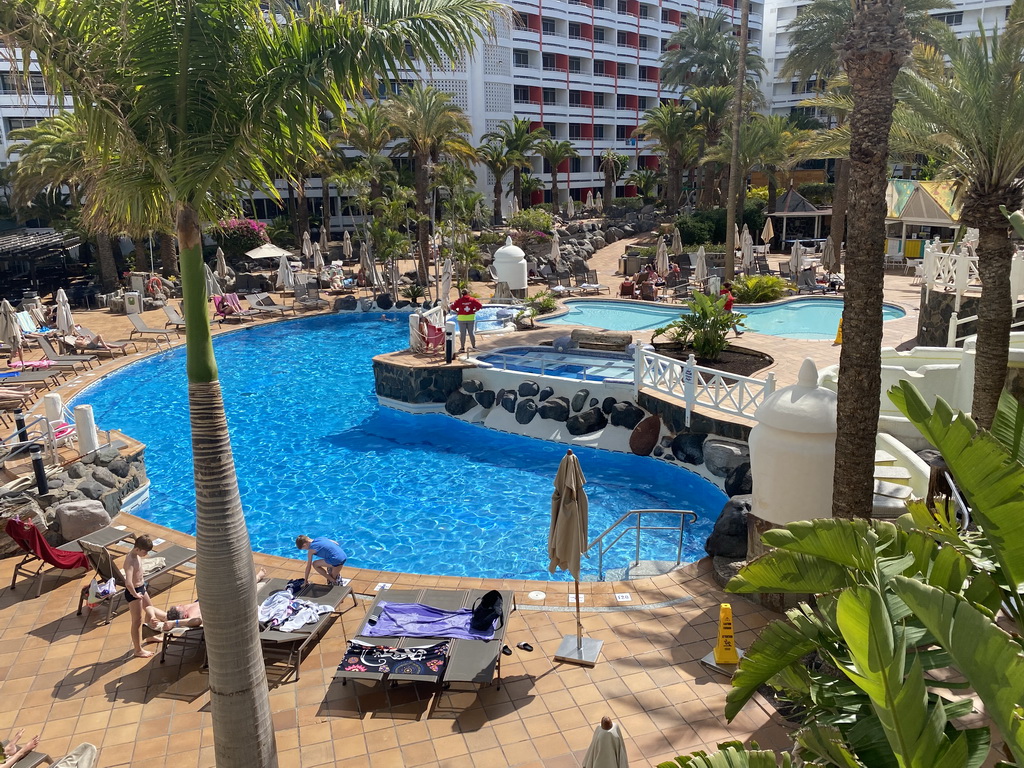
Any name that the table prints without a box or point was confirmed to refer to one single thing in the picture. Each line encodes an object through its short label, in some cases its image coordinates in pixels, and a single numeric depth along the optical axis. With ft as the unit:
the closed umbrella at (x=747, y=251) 99.19
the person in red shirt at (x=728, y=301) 59.19
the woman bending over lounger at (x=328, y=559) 28.60
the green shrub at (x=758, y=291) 83.30
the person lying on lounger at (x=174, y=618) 25.48
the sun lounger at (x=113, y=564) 28.63
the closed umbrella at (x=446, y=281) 65.26
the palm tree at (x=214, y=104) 15.90
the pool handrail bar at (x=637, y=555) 32.05
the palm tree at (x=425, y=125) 113.50
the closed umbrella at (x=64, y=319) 68.90
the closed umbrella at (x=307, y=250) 114.83
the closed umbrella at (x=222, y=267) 102.63
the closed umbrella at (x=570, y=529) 24.72
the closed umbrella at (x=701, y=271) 89.41
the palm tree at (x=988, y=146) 30.63
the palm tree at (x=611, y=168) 187.01
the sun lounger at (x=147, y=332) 74.64
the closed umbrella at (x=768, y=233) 112.93
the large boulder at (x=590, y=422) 52.13
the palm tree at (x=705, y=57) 168.76
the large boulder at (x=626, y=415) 50.70
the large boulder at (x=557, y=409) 53.36
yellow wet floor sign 24.11
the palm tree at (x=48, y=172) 93.71
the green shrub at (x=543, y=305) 82.38
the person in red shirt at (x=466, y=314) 61.26
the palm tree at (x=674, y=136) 147.13
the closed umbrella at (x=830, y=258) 95.09
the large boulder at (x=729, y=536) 30.86
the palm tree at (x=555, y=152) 170.06
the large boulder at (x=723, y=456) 43.75
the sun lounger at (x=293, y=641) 24.79
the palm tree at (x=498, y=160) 156.15
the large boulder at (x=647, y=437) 49.14
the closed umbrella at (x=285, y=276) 97.86
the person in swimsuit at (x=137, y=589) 25.44
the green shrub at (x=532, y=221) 121.29
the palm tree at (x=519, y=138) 158.32
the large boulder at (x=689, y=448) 46.21
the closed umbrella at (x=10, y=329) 63.72
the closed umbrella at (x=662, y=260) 94.68
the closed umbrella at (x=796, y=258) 93.84
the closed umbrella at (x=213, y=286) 84.58
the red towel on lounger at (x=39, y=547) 30.04
